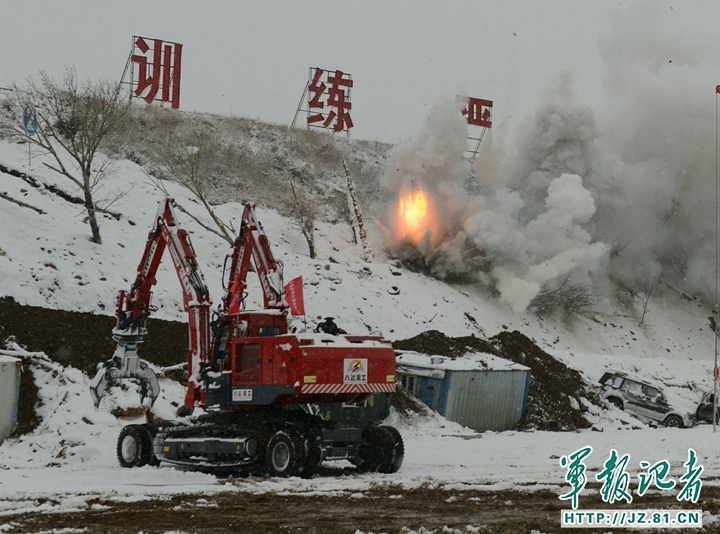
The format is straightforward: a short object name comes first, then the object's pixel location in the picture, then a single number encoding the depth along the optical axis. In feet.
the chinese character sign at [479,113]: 185.26
